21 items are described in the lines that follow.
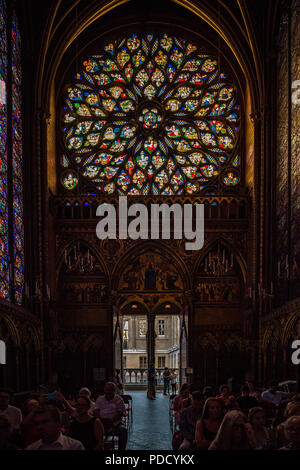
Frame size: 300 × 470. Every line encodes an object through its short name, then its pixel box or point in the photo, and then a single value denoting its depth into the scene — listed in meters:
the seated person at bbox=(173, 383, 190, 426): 9.94
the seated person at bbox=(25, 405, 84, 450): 4.95
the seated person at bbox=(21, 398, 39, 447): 6.80
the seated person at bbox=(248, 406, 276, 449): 6.35
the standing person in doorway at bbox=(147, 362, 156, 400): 22.86
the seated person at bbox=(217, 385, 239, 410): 9.03
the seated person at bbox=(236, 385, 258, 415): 9.64
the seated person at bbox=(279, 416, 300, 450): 5.00
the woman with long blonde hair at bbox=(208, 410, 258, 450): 5.01
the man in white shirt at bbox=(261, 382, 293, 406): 12.34
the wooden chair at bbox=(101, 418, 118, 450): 8.00
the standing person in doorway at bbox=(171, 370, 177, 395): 26.53
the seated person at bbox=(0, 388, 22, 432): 8.38
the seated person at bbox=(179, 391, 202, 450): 7.77
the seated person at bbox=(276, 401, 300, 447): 6.34
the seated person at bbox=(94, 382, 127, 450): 9.46
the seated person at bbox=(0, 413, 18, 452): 5.17
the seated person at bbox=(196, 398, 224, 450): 6.52
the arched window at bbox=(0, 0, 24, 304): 16.55
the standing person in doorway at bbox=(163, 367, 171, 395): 26.00
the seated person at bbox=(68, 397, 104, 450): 6.62
